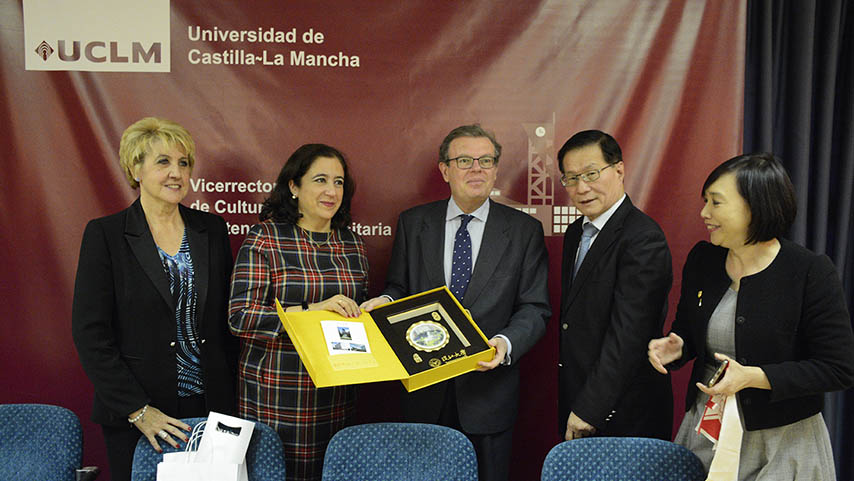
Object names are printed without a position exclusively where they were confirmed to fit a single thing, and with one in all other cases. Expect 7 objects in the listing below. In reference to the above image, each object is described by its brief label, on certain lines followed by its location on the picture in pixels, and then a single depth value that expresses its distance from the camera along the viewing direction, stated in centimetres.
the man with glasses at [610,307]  208
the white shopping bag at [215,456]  183
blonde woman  213
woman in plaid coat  224
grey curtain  299
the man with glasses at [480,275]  232
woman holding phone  171
